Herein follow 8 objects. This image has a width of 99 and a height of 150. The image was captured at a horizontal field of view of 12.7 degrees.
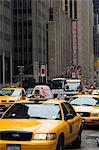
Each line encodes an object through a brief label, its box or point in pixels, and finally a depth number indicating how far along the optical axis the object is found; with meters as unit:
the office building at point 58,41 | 127.38
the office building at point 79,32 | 158.50
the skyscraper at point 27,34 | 100.44
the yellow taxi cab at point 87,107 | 16.47
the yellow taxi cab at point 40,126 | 8.85
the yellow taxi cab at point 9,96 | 22.83
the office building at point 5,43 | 79.88
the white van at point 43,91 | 33.31
